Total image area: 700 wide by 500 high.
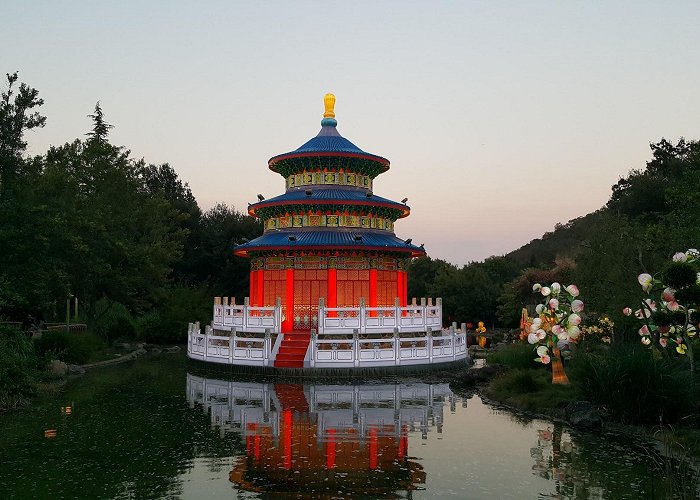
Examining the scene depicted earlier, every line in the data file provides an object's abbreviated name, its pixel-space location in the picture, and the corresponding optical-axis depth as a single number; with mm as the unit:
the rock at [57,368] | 24922
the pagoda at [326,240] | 31766
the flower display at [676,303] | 13211
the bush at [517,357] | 23000
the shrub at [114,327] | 38906
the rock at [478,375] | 23594
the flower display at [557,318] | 17203
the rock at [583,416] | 15469
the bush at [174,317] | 42750
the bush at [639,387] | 14523
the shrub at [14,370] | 18578
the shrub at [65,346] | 27984
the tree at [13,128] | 27484
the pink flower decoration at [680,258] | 13734
